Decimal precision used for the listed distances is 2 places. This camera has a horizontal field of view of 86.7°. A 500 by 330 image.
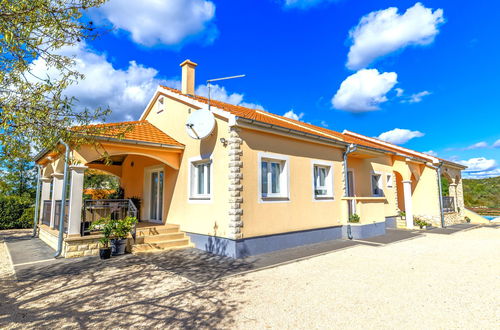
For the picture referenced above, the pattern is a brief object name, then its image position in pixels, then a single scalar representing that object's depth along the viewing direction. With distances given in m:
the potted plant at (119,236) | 8.03
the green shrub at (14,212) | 15.35
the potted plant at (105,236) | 7.57
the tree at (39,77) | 4.04
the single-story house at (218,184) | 8.02
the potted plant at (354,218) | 11.27
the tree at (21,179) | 16.94
